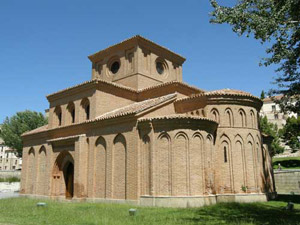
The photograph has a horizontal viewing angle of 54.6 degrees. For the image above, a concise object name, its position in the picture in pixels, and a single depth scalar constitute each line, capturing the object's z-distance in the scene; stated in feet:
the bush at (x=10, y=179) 135.64
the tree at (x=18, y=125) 143.74
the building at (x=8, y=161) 233.96
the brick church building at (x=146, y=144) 49.42
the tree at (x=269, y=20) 36.19
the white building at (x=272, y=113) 200.85
